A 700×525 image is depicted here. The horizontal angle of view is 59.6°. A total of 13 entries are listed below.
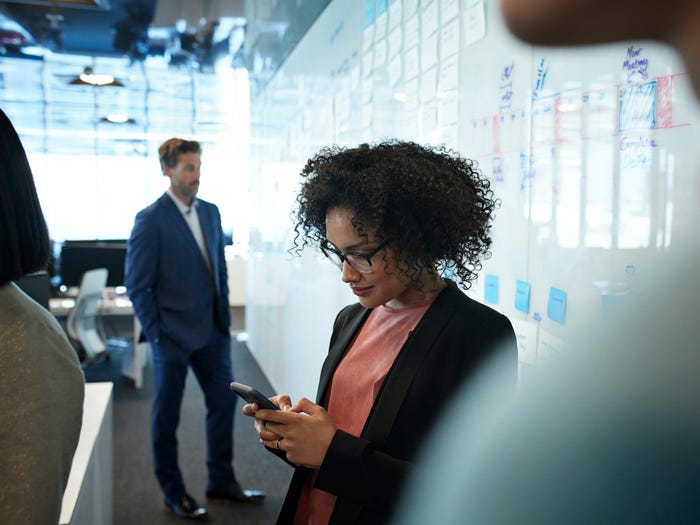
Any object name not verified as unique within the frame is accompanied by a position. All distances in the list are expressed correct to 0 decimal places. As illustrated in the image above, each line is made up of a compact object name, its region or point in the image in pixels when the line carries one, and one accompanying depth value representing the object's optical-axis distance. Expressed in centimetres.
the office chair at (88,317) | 505
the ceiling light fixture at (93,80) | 662
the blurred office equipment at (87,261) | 557
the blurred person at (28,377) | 94
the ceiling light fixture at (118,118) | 951
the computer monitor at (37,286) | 223
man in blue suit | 281
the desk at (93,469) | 155
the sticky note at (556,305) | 130
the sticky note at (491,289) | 162
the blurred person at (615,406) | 28
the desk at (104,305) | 546
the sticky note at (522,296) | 146
